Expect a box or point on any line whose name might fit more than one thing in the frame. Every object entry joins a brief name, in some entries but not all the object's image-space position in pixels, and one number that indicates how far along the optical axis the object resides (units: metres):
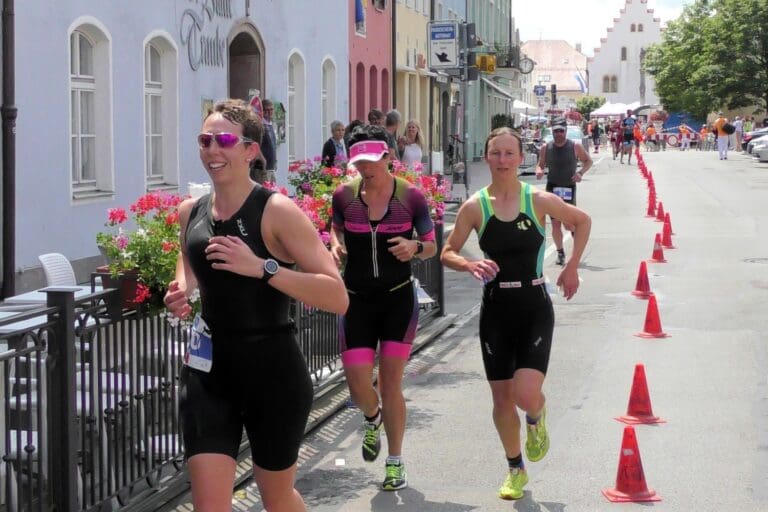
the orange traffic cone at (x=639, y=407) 8.03
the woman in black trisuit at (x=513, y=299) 6.36
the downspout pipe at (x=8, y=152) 12.71
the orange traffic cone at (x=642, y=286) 13.86
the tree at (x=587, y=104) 134.05
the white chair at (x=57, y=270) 8.43
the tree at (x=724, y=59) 73.50
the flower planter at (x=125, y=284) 6.24
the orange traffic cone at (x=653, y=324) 11.30
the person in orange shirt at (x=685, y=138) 74.62
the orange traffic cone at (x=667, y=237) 18.89
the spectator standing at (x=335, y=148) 17.59
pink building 28.50
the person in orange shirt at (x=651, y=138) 71.12
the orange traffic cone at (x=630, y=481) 6.34
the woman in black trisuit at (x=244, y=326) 4.30
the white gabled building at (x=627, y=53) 138.88
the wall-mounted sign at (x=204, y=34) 17.62
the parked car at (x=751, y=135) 54.69
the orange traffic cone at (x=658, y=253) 17.20
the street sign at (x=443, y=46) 22.78
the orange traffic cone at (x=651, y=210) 24.79
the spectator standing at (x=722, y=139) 51.72
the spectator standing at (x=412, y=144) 16.16
